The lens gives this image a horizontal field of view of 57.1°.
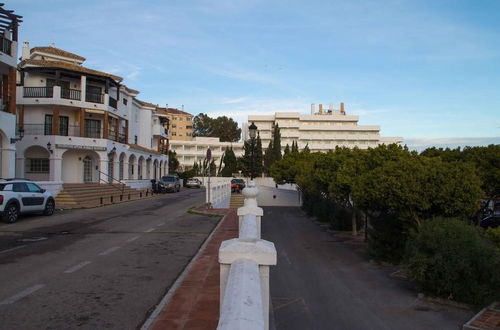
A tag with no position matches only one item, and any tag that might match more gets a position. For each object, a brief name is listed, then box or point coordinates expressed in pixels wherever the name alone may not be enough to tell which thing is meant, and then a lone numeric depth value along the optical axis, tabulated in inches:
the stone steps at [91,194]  1103.6
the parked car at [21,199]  700.0
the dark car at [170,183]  1891.0
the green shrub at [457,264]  324.2
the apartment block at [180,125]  4584.2
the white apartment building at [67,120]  1379.2
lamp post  744.3
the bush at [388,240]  466.0
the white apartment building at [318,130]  3900.1
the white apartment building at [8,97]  951.0
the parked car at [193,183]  2640.3
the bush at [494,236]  356.8
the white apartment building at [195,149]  3961.6
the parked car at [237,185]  1916.0
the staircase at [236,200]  1517.0
